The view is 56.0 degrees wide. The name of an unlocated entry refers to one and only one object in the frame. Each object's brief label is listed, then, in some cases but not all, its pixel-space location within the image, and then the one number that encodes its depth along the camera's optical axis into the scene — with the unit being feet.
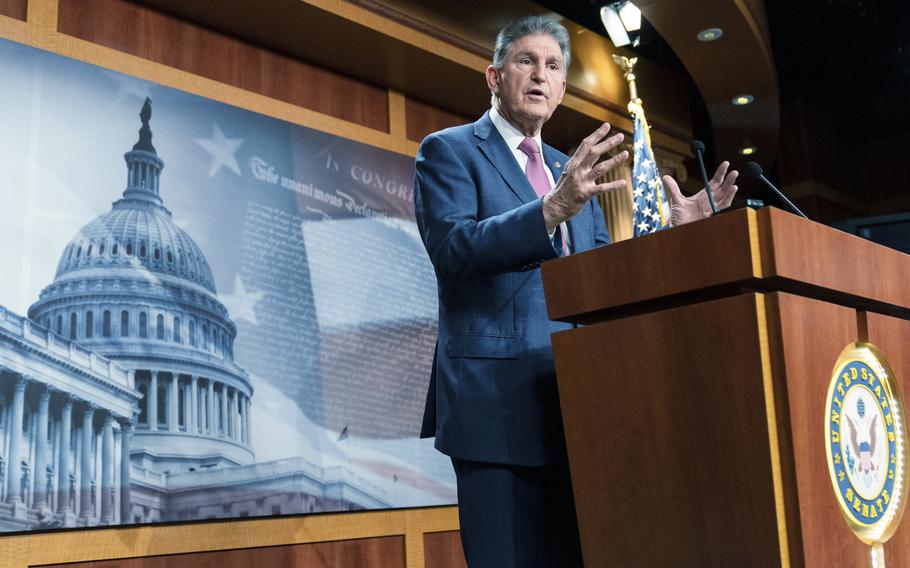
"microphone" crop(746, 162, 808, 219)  4.36
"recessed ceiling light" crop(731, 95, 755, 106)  16.46
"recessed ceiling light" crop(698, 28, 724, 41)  13.85
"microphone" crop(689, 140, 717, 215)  4.63
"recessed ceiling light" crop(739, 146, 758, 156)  19.18
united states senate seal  3.51
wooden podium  3.26
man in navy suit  4.22
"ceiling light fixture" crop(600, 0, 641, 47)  13.55
